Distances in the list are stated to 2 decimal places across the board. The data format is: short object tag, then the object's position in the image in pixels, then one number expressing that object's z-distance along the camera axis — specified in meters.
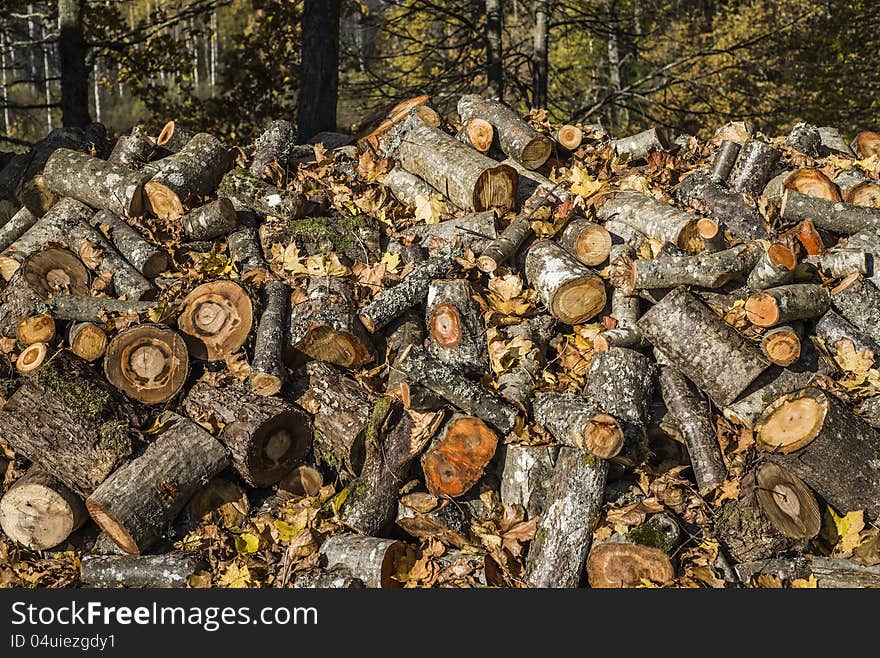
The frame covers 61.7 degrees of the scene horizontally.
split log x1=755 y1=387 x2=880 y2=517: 4.90
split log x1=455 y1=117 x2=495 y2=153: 7.52
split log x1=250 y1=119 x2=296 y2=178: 7.27
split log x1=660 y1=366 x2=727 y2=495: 5.03
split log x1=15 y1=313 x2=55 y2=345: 5.44
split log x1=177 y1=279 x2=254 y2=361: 5.47
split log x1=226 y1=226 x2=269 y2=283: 5.99
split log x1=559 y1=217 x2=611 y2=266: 6.03
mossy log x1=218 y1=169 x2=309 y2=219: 6.62
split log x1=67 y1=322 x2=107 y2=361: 5.29
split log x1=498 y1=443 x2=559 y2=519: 5.05
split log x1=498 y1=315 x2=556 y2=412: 5.30
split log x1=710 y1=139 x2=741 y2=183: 7.11
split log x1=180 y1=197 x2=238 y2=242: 6.32
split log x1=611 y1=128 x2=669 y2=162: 7.78
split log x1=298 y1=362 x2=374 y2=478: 5.25
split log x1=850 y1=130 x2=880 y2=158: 7.96
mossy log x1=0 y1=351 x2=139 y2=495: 5.01
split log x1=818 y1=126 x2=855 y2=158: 8.08
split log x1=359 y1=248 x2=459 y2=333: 5.56
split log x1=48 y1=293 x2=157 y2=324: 5.51
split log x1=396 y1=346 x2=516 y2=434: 5.06
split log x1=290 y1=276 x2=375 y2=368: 5.36
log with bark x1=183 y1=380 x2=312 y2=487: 5.10
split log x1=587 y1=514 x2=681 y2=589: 4.54
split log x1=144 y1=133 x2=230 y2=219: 6.65
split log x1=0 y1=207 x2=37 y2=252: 6.73
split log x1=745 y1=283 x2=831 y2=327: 5.29
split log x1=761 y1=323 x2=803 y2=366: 5.27
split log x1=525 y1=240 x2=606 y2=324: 5.66
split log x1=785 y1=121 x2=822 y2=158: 7.61
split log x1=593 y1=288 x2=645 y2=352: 5.53
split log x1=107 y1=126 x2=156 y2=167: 7.25
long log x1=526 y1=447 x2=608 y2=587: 4.64
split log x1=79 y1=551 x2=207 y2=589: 4.73
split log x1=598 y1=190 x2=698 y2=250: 5.98
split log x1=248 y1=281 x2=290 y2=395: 5.23
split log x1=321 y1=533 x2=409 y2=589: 4.61
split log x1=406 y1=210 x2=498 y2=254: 6.30
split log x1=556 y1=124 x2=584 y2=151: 7.62
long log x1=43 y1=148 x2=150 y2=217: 6.58
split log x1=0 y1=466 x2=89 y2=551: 4.98
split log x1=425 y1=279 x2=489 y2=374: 5.51
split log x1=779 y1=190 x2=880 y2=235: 6.28
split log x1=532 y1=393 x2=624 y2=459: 4.71
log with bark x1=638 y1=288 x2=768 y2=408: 5.24
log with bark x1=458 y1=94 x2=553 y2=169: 7.30
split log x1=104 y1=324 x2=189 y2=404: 5.22
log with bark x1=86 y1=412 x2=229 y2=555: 4.86
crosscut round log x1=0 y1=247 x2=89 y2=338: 5.73
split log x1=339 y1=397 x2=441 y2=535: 5.04
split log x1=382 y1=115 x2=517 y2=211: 6.62
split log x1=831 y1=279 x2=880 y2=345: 5.64
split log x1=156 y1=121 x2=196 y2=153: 7.66
